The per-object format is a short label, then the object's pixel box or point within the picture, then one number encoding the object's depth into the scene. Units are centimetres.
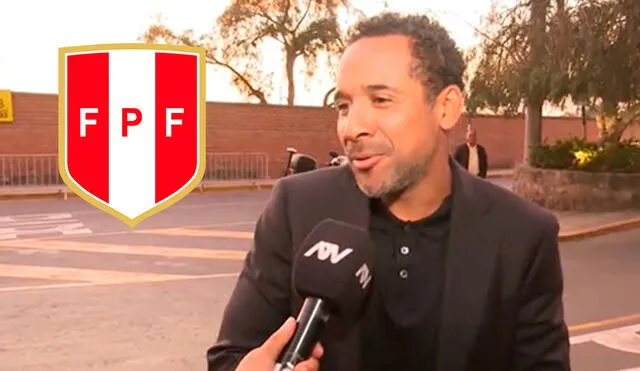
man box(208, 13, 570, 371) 163
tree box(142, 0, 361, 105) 2248
